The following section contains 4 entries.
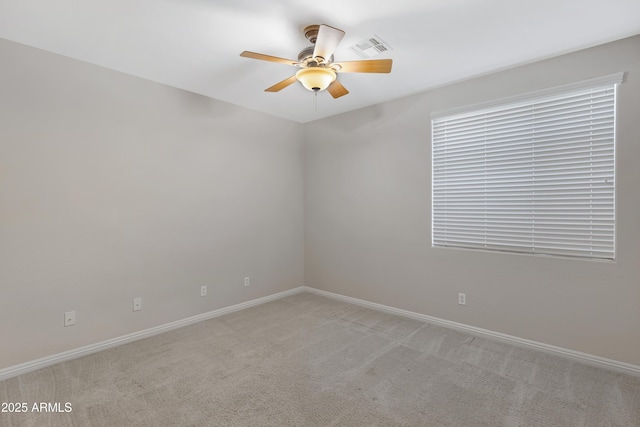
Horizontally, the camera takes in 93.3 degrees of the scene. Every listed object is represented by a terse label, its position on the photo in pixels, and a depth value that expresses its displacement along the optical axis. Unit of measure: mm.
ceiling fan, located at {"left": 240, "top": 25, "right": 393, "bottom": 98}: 2045
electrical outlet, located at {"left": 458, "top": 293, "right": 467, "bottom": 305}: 3161
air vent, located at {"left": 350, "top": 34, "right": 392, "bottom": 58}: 2359
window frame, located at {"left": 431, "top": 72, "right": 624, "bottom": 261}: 2420
